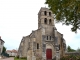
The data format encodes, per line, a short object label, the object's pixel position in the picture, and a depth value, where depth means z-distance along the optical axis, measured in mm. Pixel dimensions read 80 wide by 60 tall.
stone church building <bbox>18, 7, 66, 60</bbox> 16217
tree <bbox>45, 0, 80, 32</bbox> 7468
